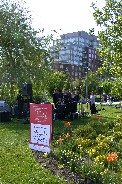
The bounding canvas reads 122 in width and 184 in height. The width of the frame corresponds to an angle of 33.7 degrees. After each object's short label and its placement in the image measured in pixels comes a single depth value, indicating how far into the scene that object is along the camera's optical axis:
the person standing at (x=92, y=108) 14.34
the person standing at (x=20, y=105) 11.54
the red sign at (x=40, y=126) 5.04
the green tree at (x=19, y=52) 12.91
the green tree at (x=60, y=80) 38.52
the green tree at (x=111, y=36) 8.91
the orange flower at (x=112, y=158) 3.84
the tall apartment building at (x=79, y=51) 81.00
